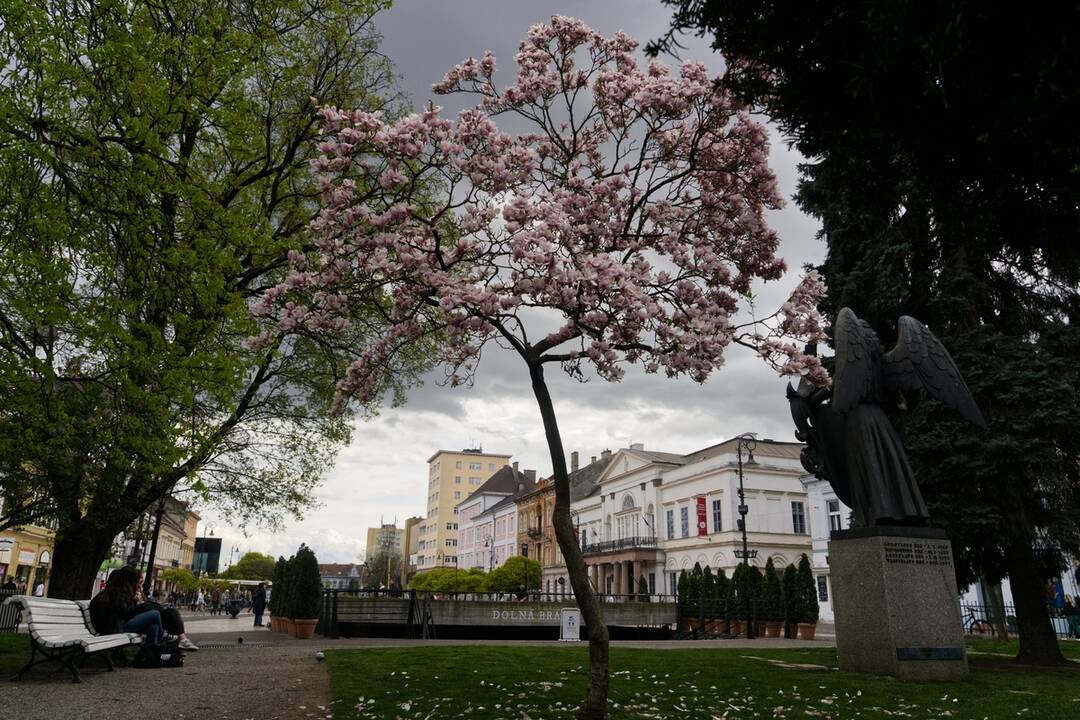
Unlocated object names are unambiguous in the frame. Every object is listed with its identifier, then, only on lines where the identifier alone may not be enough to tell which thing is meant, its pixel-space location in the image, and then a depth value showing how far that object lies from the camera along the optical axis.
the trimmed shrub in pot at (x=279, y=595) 21.94
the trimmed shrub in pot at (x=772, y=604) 22.89
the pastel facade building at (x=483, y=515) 93.81
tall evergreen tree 3.56
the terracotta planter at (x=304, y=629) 18.56
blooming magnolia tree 7.16
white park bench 7.90
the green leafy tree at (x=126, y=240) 7.05
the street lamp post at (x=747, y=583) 22.84
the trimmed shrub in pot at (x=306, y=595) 18.66
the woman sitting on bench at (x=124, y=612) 10.21
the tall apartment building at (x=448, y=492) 122.81
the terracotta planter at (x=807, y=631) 22.22
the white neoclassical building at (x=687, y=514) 47.25
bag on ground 10.34
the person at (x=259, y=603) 28.00
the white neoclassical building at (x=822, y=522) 41.25
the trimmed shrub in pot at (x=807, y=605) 22.31
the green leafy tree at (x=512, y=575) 51.59
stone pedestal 9.15
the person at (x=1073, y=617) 24.14
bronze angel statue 9.87
